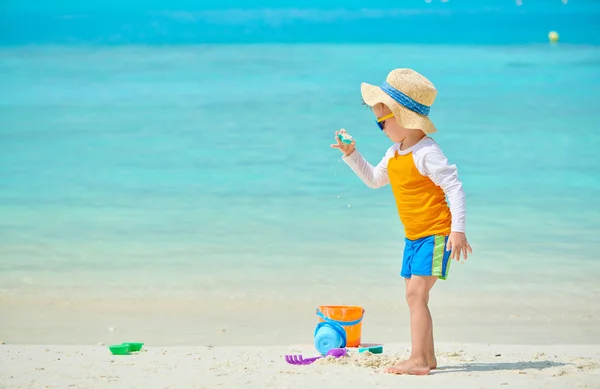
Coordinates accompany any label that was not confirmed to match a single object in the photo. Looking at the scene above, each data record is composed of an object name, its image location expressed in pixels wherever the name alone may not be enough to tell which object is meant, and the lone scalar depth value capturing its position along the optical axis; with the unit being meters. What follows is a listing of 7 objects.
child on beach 6.70
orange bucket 7.80
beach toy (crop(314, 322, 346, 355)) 7.69
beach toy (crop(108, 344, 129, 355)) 7.62
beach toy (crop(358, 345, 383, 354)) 7.70
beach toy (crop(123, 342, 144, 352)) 7.76
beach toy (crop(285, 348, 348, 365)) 7.19
